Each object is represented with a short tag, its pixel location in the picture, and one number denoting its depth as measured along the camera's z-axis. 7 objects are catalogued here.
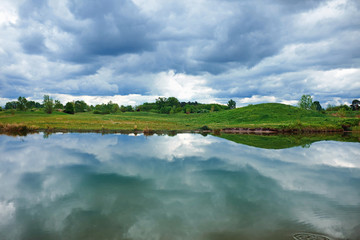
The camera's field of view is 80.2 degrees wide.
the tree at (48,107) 115.94
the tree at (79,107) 186.75
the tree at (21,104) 126.38
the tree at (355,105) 161.38
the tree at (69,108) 143.90
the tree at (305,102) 143.00
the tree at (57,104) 146.93
